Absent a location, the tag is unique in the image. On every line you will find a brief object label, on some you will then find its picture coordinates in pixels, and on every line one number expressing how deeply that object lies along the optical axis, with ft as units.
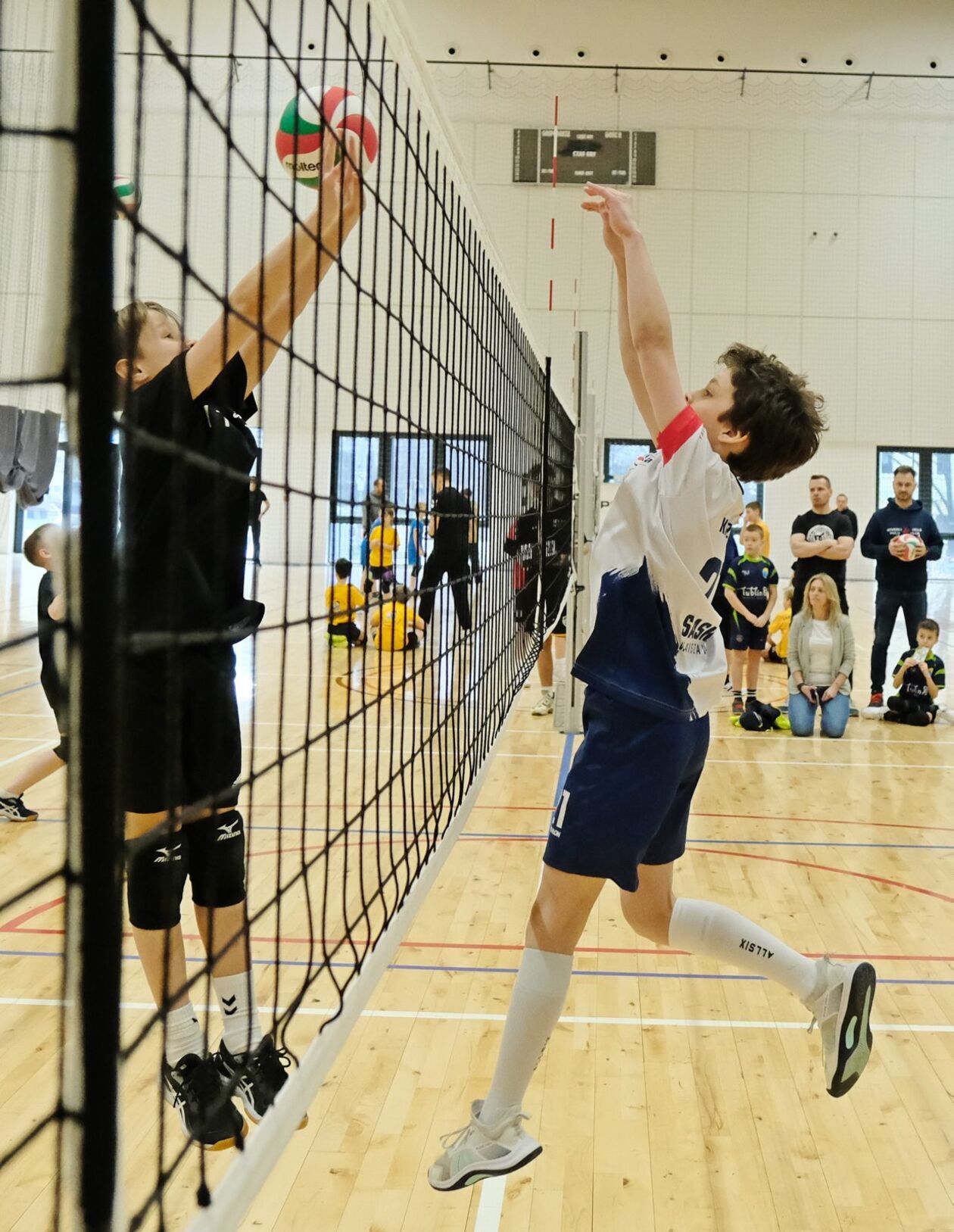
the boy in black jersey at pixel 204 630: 5.48
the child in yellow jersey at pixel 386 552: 33.89
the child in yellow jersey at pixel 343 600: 30.50
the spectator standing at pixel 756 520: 27.40
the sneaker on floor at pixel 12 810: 14.96
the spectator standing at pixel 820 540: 24.57
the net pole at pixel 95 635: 2.99
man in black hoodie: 25.25
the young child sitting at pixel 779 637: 31.81
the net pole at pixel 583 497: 19.60
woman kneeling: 22.58
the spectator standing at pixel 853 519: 25.57
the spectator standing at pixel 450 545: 17.34
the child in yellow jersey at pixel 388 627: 30.42
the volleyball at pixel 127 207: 3.17
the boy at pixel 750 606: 24.62
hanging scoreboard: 50.31
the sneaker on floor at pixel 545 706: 24.03
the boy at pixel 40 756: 11.98
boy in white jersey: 6.53
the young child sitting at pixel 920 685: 23.90
